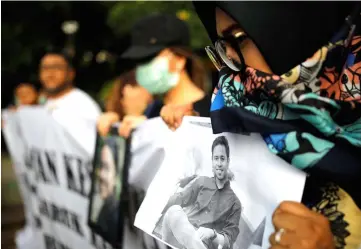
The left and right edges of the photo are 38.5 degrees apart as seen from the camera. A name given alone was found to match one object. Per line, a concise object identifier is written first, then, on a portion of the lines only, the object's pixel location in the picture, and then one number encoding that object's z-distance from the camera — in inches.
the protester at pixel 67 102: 129.2
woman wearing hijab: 39.6
